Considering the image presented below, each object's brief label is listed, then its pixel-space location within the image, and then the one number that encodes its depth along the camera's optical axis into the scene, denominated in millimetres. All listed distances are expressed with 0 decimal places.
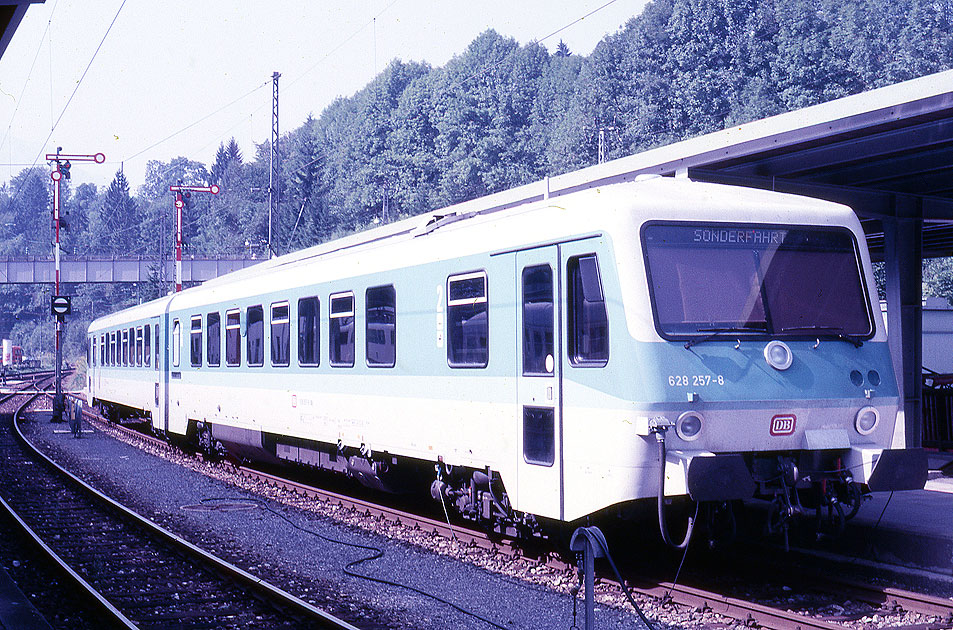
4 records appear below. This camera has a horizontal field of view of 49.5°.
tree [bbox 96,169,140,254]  137125
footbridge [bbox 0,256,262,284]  64312
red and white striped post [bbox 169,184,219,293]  32544
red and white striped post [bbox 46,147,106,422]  29812
